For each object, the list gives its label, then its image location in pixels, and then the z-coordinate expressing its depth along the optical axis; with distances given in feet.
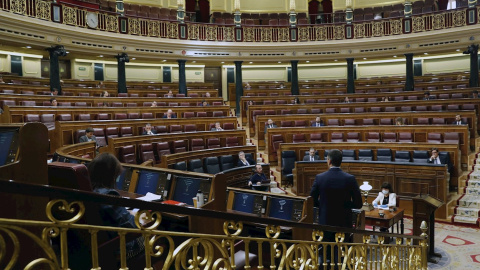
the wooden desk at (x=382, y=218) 17.52
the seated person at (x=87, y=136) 21.20
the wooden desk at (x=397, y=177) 23.11
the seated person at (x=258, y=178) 22.13
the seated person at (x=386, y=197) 19.36
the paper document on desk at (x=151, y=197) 10.33
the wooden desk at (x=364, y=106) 34.27
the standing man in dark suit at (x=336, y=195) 10.23
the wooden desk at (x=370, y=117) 30.94
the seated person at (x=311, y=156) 26.42
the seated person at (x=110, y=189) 6.26
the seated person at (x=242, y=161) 25.22
